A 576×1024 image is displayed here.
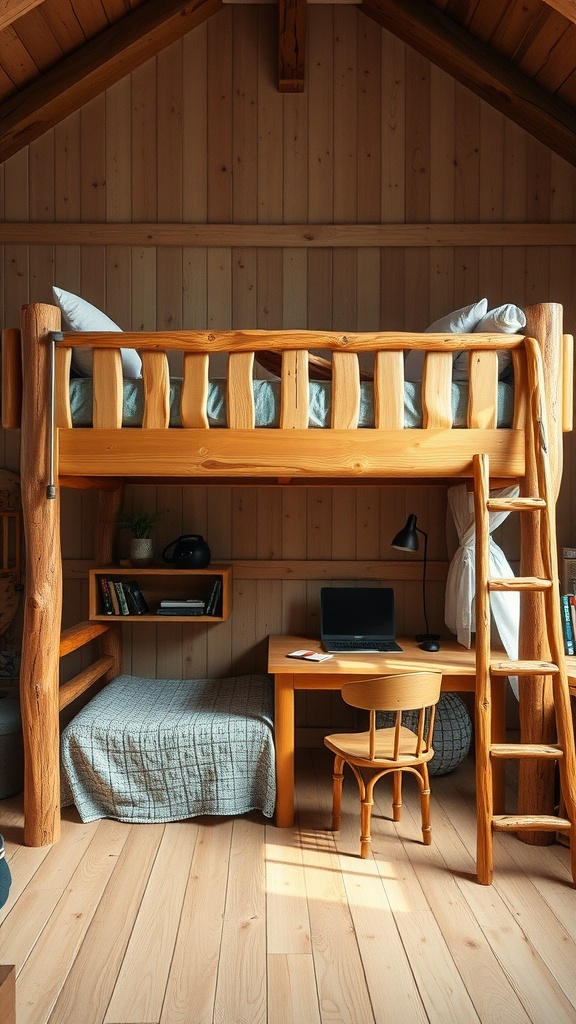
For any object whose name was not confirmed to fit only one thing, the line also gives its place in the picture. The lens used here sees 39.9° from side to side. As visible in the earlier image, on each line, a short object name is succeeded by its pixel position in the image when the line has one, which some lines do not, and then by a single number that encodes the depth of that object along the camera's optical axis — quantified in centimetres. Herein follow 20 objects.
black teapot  367
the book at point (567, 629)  328
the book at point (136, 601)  362
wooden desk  299
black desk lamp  349
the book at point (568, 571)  352
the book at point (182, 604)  365
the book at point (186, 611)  363
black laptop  369
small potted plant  374
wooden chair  263
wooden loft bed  277
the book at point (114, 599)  360
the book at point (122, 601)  360
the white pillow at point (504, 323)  283
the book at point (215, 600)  364
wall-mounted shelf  357
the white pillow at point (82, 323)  290
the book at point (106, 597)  361
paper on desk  316
